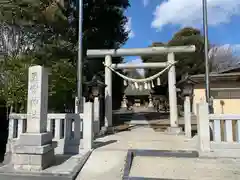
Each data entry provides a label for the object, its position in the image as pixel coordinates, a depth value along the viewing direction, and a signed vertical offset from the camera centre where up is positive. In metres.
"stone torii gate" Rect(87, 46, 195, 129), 9.18 +1.79
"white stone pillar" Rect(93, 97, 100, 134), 8.55 -0.33
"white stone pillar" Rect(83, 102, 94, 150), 5.64 -0.59
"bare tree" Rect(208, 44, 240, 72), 26.68 +5.93
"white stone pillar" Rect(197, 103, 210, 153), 5.14 -0.61
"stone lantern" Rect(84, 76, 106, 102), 8.58 +0.64
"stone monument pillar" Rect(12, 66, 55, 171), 4.33 -0.64
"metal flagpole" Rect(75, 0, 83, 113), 7.24 +0.74
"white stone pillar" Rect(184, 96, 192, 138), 7.77 -0.48
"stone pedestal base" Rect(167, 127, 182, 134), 8.69 -1.10
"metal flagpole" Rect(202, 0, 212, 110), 6.94 +1.99
